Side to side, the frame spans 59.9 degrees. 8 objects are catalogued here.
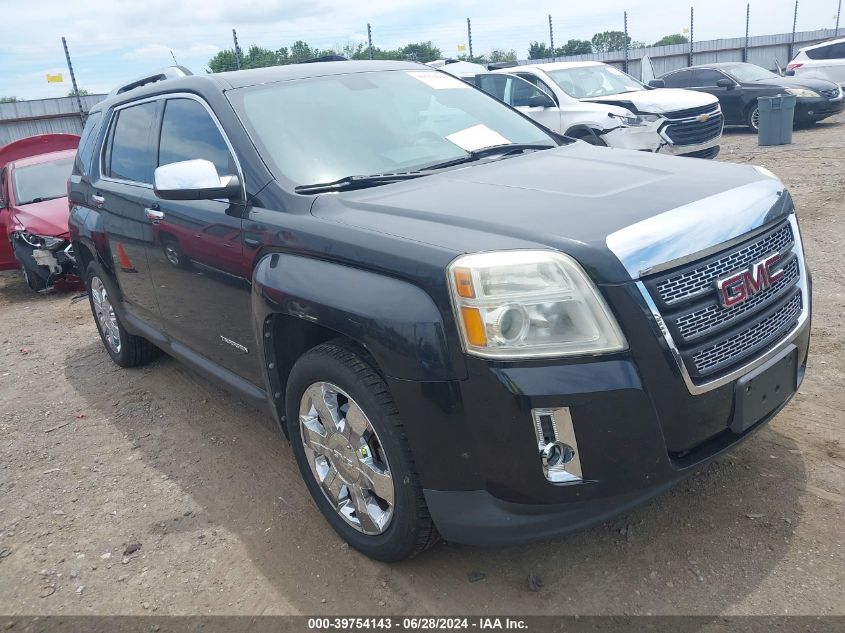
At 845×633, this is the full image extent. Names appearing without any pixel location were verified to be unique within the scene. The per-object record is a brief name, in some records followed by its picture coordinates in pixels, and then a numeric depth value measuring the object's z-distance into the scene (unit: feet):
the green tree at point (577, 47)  91.09
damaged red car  25.50
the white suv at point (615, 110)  32.96
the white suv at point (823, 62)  55.57
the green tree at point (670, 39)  158.77
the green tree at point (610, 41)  83.46
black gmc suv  7.10
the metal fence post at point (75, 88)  49.58
